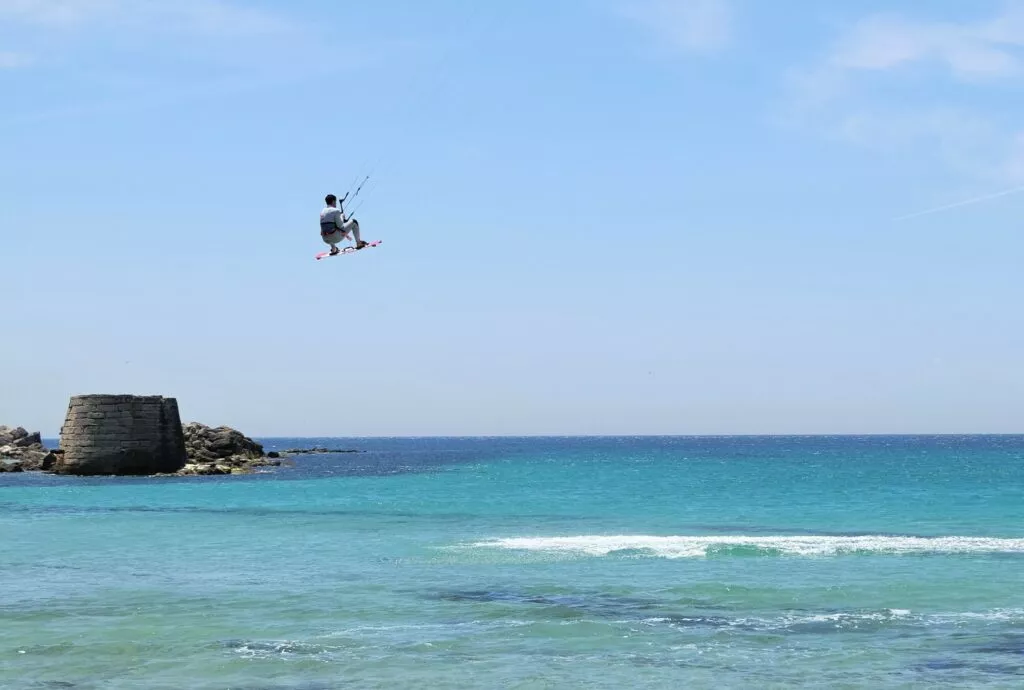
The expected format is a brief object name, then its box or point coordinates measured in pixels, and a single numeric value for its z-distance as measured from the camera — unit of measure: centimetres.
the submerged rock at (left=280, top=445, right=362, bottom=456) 14577
